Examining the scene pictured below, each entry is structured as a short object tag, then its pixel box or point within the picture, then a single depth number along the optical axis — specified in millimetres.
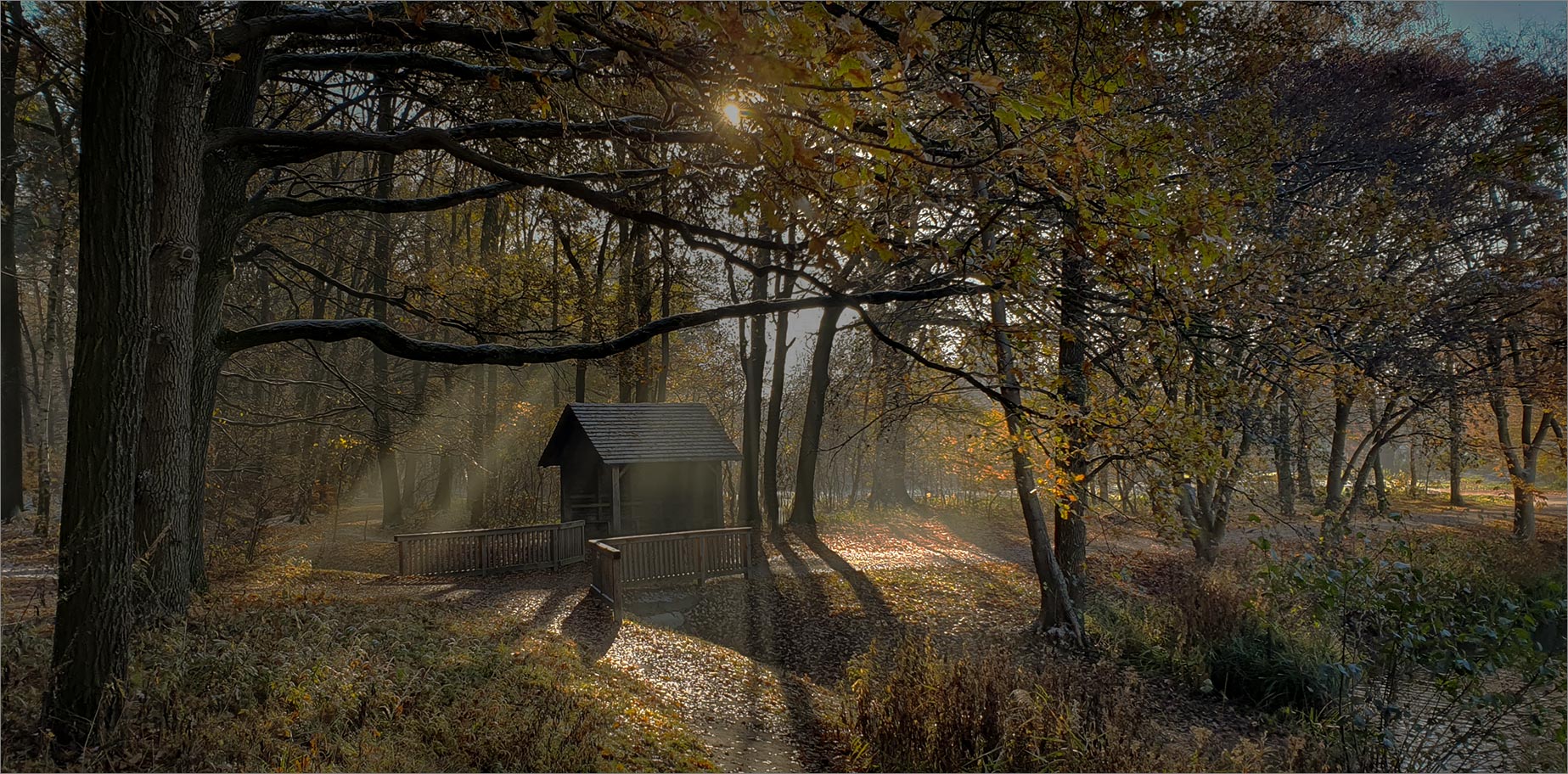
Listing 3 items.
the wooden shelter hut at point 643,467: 15289
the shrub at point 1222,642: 8047
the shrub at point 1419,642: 4789
